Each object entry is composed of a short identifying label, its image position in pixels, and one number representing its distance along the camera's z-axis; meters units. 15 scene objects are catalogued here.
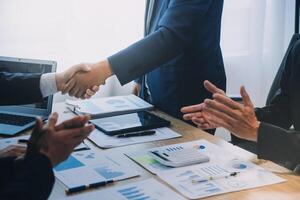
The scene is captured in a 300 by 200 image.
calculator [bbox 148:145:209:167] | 1.97
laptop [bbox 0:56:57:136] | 2.42
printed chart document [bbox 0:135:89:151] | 2.10
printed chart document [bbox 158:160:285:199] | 1.82
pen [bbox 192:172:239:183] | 1.87
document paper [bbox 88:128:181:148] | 2.15
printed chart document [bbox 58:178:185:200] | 1.77
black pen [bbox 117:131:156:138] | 2.22
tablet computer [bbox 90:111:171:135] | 2.25
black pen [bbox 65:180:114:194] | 1.81
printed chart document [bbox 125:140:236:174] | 1.96
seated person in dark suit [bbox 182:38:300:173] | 2.03
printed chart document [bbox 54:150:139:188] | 1.86
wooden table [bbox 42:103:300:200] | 1.80
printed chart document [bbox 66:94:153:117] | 2.49
